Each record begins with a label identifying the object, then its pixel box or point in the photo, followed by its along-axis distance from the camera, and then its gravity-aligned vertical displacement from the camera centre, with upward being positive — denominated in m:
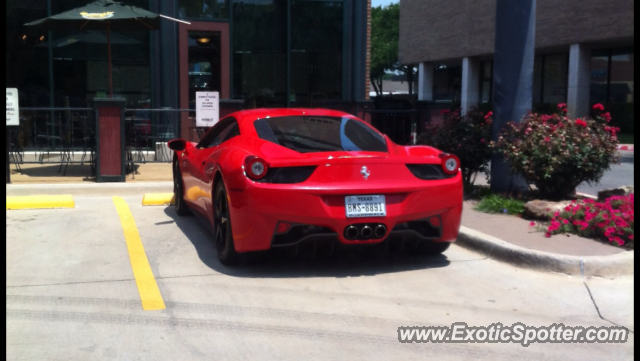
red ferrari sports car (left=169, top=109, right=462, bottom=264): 5.87 -0.72
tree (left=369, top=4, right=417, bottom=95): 68.06 +6.55
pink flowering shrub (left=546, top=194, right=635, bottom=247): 6.79 -1.11
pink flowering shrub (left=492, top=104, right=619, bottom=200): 8.41 -0.51
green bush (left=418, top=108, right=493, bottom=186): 9.84 -0.44
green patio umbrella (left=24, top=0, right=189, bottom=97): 11.53 +1.38
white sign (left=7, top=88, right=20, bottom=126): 10.80 -0.10
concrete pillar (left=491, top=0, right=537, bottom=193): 9.17 +0.49
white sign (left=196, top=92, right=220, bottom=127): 12.54 -0.09
